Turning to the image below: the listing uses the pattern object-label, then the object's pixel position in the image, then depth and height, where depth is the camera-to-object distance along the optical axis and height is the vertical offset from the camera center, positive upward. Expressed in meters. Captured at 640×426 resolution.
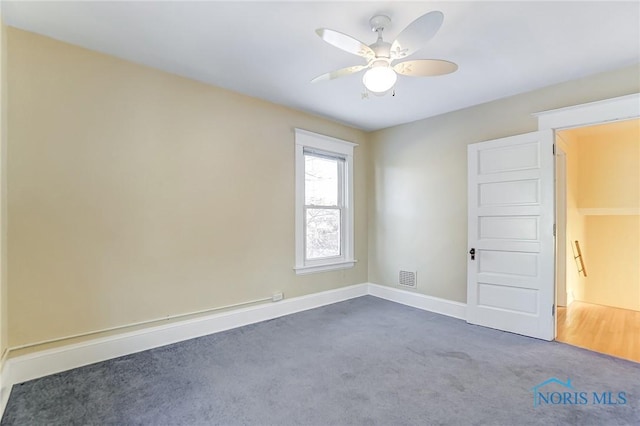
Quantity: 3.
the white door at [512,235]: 3.18 -0.29
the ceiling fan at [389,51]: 1.74 +1.03
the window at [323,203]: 4.10 +0.09
